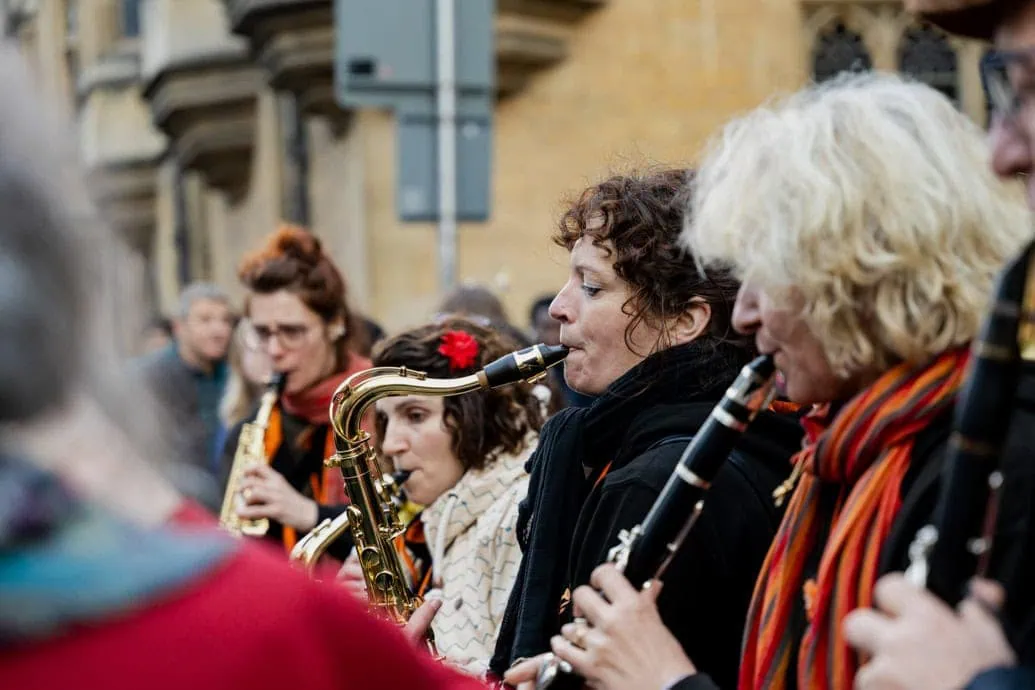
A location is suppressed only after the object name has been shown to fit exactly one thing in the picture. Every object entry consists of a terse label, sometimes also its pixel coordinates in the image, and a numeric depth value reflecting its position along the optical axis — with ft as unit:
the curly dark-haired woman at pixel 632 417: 9.96
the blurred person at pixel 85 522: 4.71
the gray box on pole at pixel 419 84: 26.94
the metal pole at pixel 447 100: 27.25
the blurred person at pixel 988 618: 6.22
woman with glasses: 19.76
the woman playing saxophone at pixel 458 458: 14.51
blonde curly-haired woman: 7.69
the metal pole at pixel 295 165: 47.91
